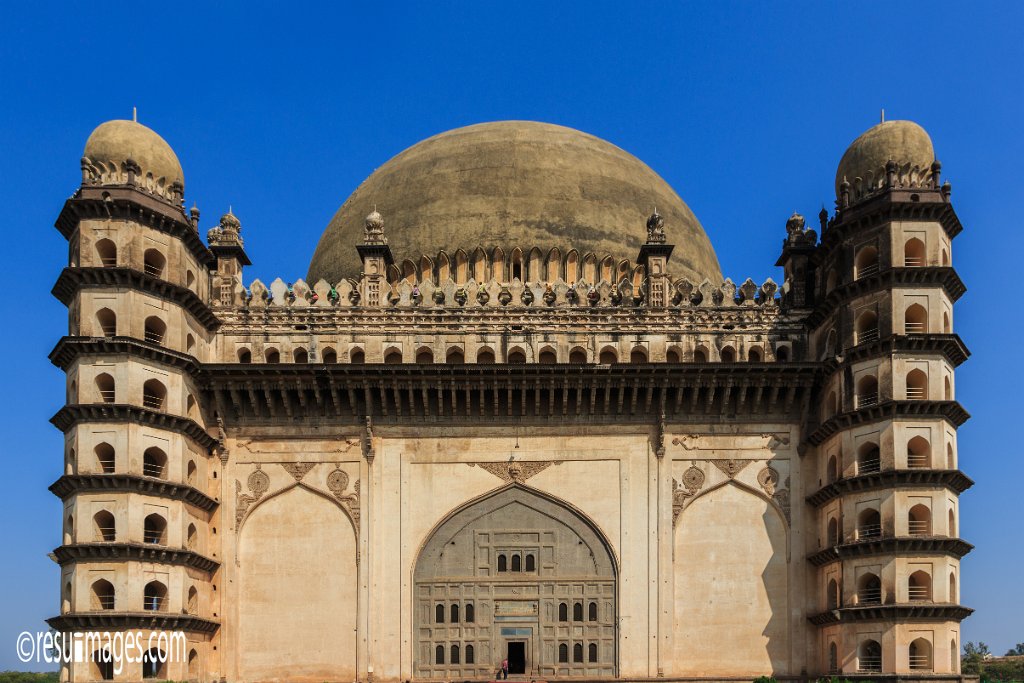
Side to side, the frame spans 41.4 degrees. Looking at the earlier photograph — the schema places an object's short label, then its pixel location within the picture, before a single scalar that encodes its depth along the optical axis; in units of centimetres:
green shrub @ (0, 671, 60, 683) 9061
